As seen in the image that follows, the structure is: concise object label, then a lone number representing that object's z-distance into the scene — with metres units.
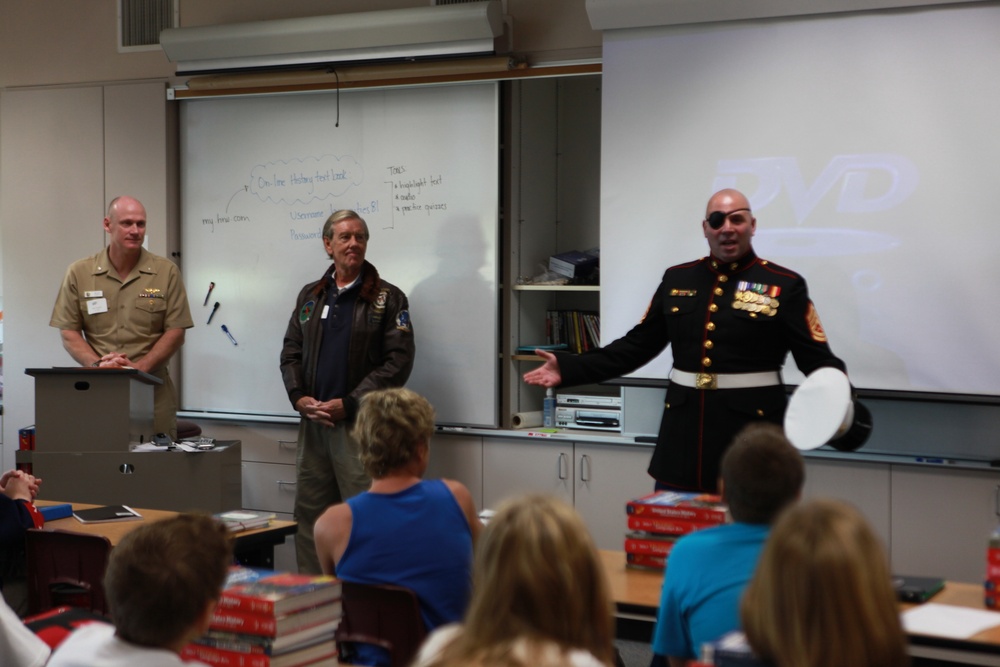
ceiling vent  6.35
